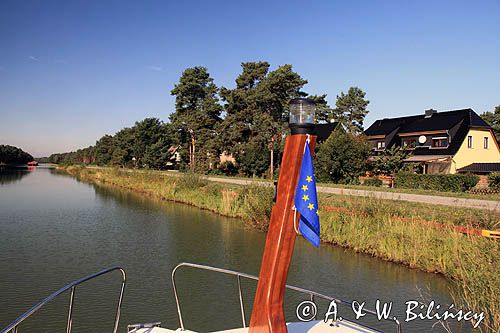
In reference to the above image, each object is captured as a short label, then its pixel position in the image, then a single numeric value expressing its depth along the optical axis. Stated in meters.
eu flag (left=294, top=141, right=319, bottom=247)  2.67
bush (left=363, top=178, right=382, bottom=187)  24.69
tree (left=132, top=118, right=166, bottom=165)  52.56
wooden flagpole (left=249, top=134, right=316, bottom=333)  2.76
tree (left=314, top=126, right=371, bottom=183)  25.95
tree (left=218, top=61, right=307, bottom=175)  32.34
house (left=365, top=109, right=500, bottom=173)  29.94
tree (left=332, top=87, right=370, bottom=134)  52.31
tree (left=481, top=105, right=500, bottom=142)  45.06
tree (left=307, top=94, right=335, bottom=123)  50.62
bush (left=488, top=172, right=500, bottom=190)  21.41
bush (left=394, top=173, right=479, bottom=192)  21.75
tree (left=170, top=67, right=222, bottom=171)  39.16
